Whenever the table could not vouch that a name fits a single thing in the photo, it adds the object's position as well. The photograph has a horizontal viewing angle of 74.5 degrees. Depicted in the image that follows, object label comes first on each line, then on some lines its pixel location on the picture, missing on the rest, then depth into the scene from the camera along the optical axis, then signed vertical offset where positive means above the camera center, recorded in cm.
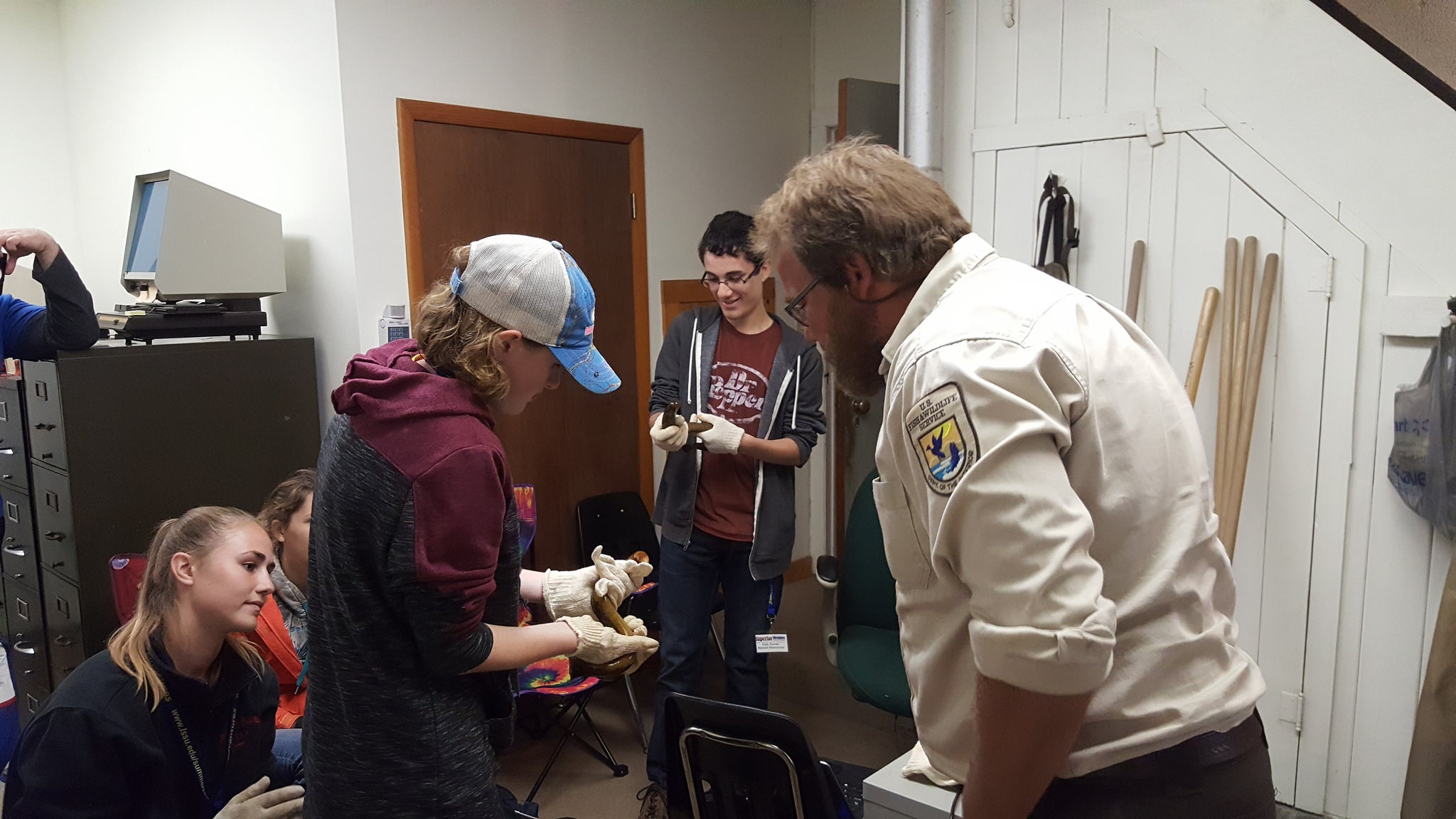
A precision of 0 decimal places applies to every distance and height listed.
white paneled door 238 -6
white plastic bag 208 -33
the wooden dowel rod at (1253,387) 237 -23
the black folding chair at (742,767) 180 -91
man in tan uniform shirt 92 -23
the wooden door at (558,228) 307 +27
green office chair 294 -96
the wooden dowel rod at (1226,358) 243 -16
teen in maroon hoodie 120 -30
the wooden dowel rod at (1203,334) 245 -10
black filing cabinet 259 -42
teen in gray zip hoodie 275 -50
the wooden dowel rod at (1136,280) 259 +5
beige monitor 279 +20
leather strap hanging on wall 268 +20
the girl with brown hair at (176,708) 152 -67
